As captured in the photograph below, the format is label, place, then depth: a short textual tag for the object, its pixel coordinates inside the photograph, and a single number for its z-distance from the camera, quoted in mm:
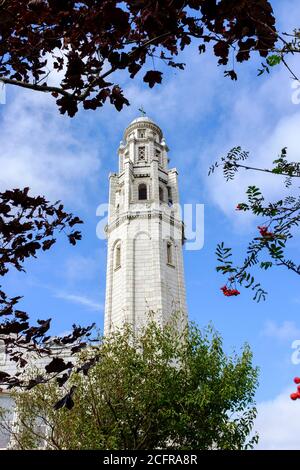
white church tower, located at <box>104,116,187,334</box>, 28688
